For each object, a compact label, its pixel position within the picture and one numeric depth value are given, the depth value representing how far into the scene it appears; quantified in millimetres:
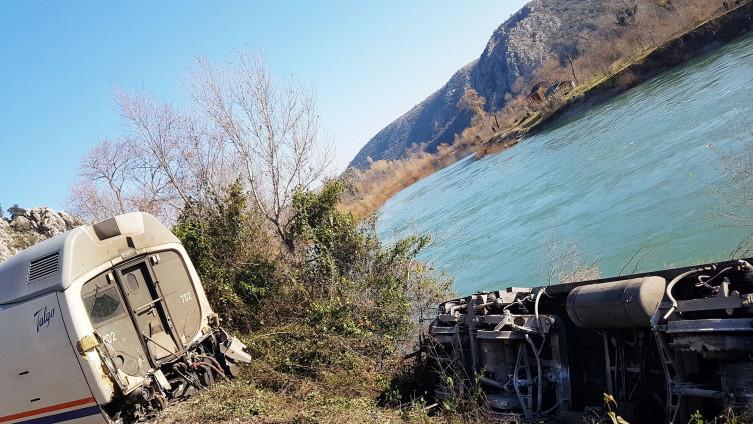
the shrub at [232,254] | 12680
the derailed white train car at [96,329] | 7621
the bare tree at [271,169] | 15922
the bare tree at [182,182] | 16675
